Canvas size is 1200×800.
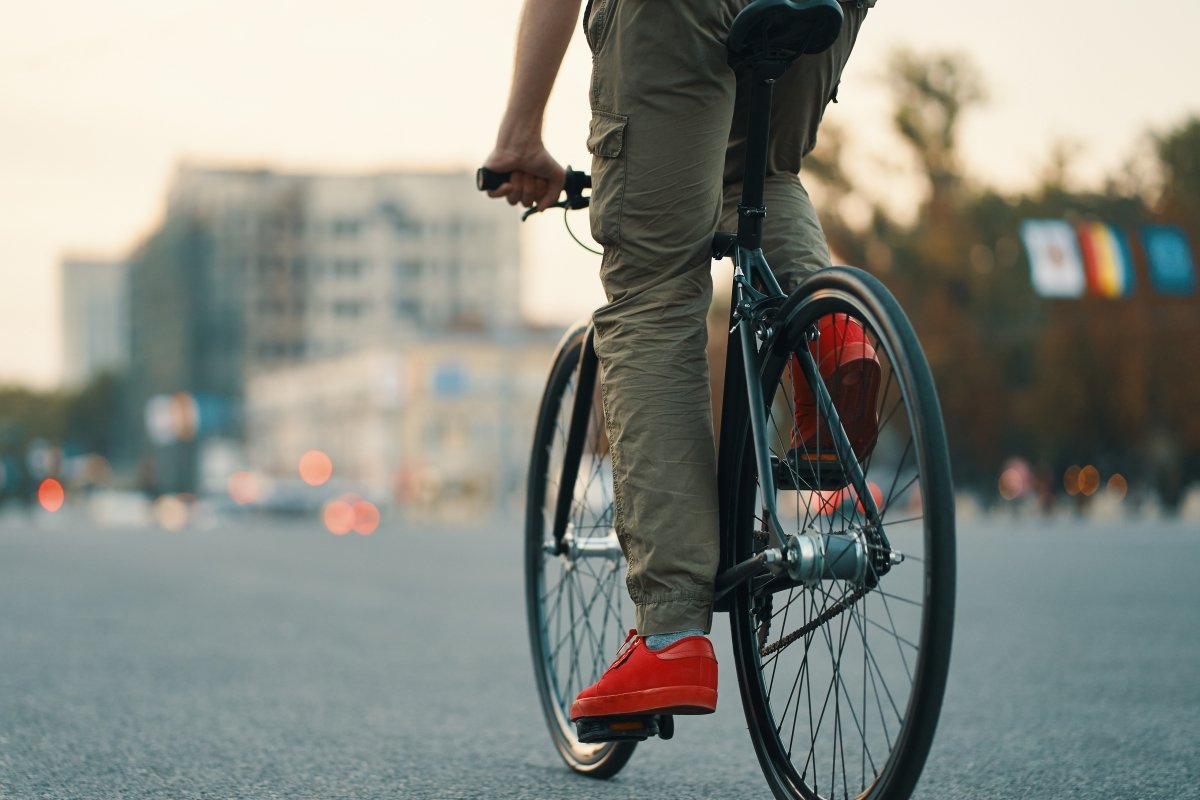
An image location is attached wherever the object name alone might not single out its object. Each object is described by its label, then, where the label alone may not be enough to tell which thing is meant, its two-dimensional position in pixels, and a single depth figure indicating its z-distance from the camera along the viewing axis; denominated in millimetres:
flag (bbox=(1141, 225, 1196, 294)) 32250
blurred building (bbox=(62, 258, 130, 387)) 192000
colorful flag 31922
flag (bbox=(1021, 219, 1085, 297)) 31469
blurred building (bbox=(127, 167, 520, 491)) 113562
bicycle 2117
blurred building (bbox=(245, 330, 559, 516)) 84125
